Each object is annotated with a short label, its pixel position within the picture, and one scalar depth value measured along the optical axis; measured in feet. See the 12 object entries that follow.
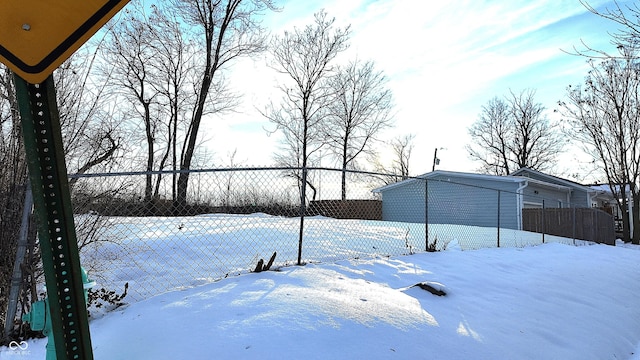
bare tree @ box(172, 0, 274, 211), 59.72
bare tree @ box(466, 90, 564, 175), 115.55
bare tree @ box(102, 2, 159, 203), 55.36
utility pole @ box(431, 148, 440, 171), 112.91
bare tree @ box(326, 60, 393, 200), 91.40
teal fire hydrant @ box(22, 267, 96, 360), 4.22
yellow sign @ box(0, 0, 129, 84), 2.75
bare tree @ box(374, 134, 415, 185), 129.39
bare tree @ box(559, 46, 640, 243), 59.57
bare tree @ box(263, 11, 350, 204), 85.81
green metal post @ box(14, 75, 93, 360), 3.06
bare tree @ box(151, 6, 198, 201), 61.41
